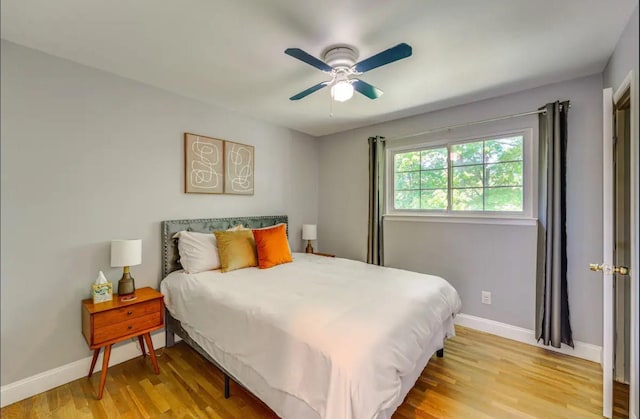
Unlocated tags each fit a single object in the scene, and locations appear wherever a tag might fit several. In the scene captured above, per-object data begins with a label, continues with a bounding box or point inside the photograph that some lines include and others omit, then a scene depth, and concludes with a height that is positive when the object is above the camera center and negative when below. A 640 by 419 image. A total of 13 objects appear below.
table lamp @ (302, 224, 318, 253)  3.83 -0.33
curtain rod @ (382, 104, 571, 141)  2.55 +0.89
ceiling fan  1.59 +0.89
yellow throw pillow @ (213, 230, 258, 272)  2.62 -0.40
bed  1.30 -0.69
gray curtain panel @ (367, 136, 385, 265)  3.53 +0.09
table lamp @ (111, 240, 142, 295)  2.12 -0.37
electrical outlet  2.87 -0.91
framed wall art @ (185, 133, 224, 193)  2.80 +0.46
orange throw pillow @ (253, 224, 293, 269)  2.77 -0.39
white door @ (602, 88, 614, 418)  1.63 -0.19
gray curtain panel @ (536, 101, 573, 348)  2.38 -0.17
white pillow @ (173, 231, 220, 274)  2.54 -0.40
